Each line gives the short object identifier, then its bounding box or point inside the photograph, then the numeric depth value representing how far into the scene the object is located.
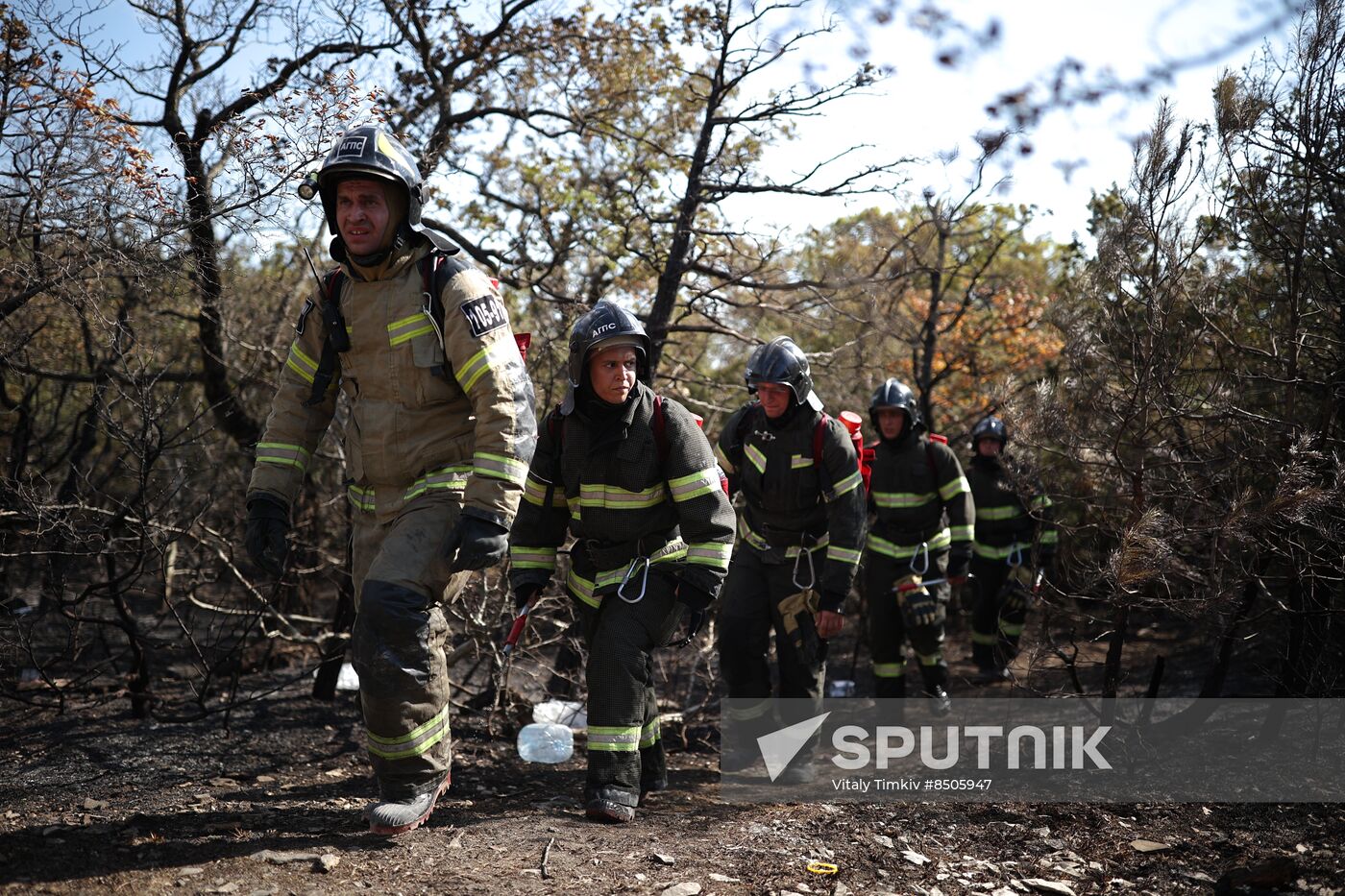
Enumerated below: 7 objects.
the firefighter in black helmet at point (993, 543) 8.07
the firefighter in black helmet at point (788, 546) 5.32
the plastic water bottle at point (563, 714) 5.77
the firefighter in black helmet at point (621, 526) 4.12
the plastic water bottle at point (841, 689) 7.46
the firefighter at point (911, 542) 6.59
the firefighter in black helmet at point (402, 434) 3.63
